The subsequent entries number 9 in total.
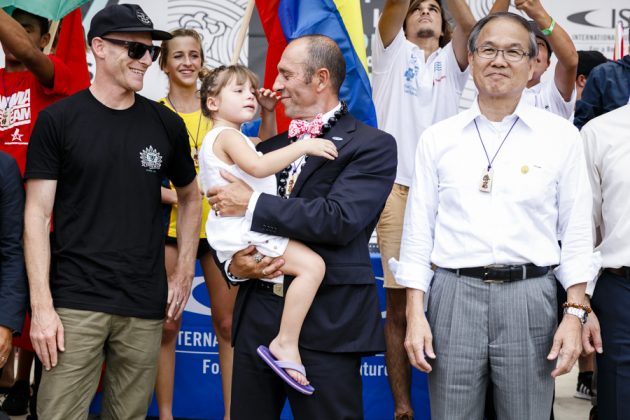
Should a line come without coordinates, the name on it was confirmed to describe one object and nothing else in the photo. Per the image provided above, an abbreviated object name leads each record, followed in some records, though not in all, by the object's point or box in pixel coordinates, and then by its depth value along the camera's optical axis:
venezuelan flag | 4.44
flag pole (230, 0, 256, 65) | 4.79
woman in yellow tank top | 4.81
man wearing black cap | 3.56
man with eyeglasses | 3.37
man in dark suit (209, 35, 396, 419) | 3.30
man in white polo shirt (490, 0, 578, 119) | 4.44
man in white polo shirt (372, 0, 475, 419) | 4.84
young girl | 3.28
